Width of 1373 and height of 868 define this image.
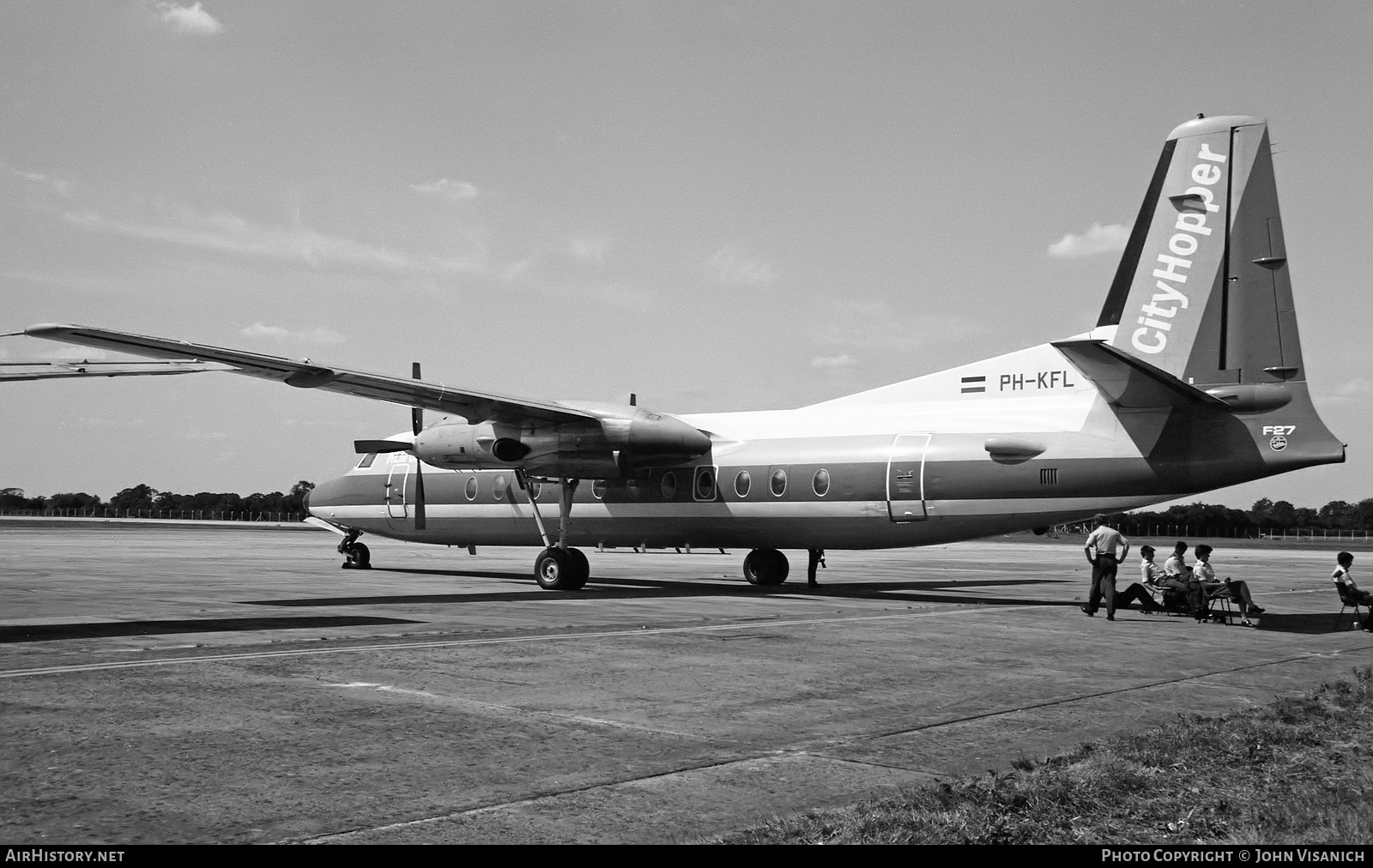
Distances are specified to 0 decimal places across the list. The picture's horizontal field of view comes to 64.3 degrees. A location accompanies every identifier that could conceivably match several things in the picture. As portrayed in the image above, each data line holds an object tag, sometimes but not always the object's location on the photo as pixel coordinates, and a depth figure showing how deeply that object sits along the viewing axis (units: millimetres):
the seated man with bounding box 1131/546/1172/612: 18859
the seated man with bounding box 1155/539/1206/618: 18078
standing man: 17734
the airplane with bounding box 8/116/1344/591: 17344
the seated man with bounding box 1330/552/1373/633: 17031
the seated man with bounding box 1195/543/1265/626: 17547
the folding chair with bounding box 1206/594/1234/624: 17625
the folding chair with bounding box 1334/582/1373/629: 17109
